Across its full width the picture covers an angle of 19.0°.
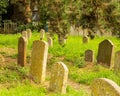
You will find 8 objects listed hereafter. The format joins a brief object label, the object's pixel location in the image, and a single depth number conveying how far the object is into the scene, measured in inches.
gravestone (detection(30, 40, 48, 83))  360.2
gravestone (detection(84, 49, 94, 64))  486.8
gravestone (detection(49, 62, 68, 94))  301.7
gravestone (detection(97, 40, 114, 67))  448.8
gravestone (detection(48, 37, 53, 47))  644.7
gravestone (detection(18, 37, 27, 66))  430.0
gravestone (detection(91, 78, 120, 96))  172.9
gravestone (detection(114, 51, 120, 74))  403.9
